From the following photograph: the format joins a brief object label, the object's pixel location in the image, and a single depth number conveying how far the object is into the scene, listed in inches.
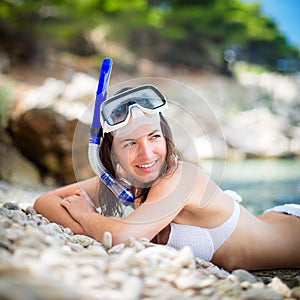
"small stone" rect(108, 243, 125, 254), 50.3
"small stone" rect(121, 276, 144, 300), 36.4
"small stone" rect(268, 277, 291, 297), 46.9
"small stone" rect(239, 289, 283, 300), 41.6
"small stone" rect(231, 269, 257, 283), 50.6
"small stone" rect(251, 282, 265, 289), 46.6
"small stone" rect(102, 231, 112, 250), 54.1
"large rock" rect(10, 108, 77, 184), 177.8
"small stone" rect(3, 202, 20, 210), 64.6
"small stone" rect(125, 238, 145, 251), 50.2
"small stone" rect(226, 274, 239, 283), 49.4
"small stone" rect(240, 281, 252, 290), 46.6
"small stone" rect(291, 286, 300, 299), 45.6
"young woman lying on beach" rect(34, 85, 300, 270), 60.4
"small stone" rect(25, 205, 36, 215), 68.4
